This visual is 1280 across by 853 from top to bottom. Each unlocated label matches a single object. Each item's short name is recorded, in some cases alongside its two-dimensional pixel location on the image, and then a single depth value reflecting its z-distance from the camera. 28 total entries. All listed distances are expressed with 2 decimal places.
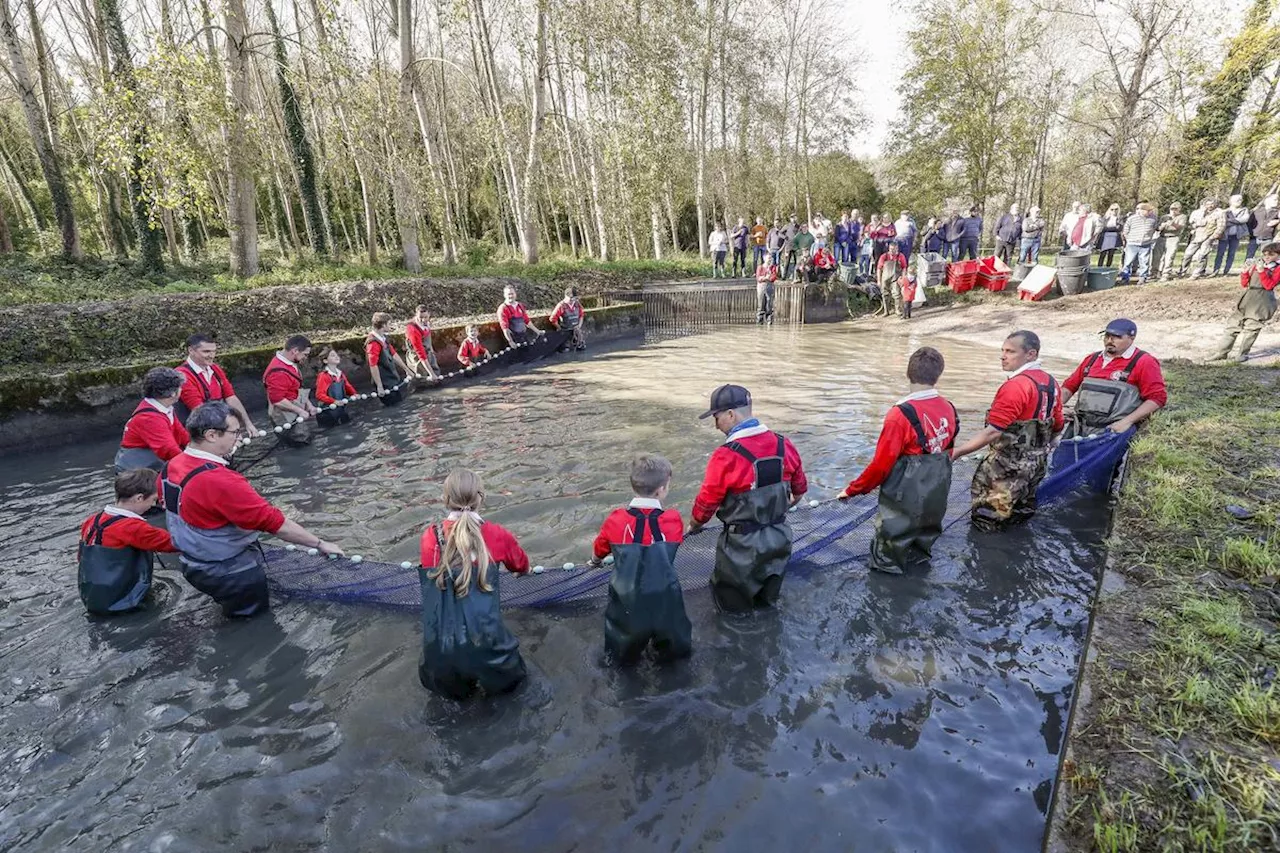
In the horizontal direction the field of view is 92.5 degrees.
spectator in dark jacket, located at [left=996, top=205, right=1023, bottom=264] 19.94
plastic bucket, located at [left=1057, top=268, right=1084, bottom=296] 17.31
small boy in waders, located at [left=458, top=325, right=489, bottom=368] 12.52
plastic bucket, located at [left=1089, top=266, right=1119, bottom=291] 17.00
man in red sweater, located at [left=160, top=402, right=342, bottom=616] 3.92
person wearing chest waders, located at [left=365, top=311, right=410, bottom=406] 9.83
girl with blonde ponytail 3.16
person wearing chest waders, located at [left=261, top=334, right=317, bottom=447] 8.09
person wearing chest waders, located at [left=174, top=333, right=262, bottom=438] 6.47
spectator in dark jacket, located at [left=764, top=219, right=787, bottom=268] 21.52
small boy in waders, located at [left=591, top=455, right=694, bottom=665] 3.44
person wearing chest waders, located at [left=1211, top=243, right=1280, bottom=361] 9.49
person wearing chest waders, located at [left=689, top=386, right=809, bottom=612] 3.79
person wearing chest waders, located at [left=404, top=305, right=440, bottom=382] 11.20
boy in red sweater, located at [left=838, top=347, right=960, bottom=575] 4.16
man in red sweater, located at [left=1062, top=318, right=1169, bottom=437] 5.45
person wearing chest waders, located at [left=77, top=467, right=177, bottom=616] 4.21
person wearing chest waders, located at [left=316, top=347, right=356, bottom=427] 9.02
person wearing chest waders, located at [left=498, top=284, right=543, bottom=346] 13.52
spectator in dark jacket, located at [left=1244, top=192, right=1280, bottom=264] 15.09
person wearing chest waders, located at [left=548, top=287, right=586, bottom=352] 14.86
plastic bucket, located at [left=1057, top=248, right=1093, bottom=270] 17.14
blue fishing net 4.20
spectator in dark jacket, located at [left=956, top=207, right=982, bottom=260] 19.97
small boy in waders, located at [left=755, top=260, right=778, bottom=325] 19.00
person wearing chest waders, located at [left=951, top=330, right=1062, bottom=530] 4.67
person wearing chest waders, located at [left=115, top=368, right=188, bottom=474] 5.43
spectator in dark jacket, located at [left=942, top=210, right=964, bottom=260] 20.12
